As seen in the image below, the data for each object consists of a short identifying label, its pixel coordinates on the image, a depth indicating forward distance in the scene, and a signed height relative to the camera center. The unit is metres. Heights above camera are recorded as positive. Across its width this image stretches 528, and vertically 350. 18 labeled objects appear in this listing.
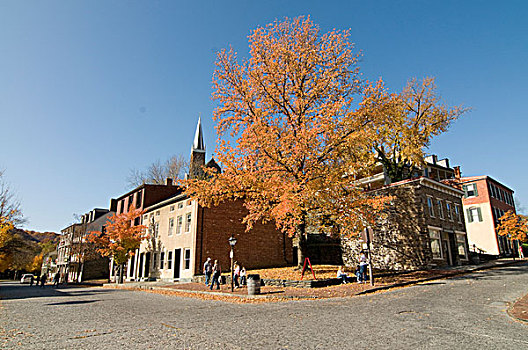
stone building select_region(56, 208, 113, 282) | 43.74 +0.77
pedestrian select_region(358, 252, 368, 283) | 17.36 -0.87
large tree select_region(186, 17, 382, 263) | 16.81 +6.06
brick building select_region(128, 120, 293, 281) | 26.91 +1.37
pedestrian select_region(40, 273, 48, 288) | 34.25 -1.85
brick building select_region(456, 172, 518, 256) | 39.22 +4.40
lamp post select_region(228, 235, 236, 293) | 17.50 +0.80
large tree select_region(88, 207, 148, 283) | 33.38 +2.16
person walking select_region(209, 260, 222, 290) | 19.30 -1.15
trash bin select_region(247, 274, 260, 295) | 15.32 -1.38
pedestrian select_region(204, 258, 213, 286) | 21.30 -0.98
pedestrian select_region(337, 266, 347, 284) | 17.34 -1.26
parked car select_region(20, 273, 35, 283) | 58.19 -2.99
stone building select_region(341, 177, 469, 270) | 24.91 +1.56
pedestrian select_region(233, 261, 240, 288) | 19.50 -1.15
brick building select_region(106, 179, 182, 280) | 37.53 +7.23
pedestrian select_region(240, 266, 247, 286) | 20.16 -1.30
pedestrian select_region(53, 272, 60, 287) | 39.58 -2.42
